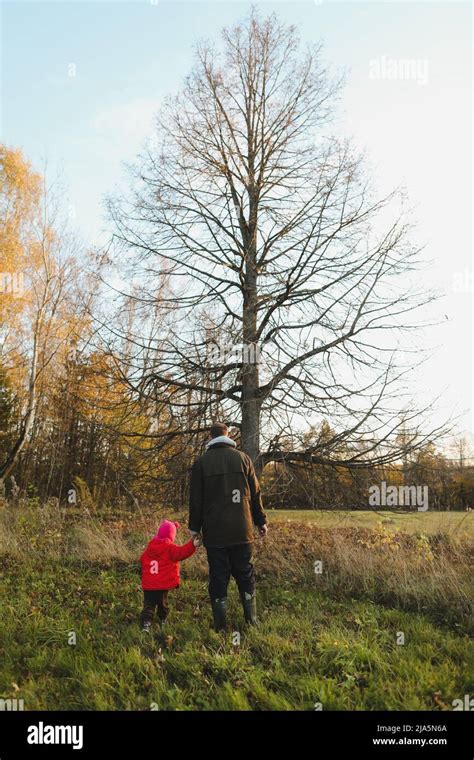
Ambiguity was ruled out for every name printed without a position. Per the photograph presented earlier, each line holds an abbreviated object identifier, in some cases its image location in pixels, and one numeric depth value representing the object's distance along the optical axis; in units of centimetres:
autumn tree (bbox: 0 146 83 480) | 1806
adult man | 474
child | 493
